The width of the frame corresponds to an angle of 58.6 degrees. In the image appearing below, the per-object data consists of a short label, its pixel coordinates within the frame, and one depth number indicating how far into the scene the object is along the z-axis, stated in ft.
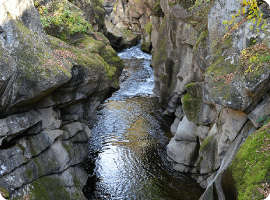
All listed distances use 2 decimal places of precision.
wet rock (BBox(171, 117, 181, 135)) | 66.23
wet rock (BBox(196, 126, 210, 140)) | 47.29
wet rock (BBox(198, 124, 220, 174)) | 40.53
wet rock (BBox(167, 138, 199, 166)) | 50.49
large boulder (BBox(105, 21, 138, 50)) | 155.12
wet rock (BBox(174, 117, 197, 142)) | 50.80
